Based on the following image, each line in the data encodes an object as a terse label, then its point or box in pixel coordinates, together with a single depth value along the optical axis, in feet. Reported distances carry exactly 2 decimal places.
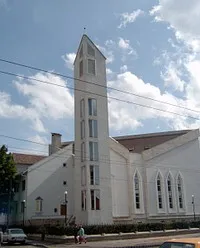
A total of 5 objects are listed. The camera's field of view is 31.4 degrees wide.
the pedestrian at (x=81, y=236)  102.99
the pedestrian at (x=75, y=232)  104.96
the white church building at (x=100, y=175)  140.05
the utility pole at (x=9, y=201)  157.38
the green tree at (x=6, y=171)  149.89
